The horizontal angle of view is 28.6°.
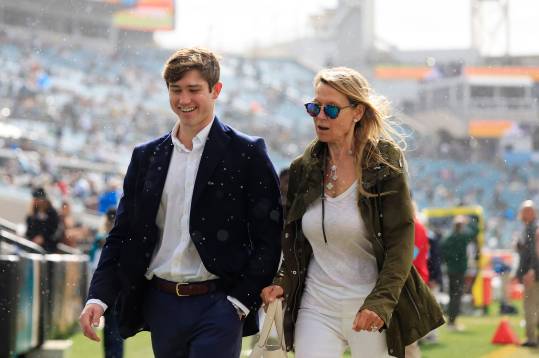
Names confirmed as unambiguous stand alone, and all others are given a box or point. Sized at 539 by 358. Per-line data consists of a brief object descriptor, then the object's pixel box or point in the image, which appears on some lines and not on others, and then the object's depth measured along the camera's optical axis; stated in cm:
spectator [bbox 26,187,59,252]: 1156
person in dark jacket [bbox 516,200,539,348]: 1177
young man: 334
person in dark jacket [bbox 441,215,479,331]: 1455
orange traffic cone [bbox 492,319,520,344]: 1186
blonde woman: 347
